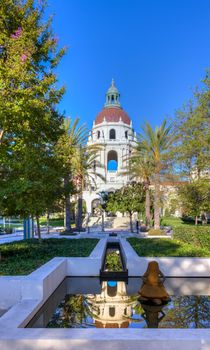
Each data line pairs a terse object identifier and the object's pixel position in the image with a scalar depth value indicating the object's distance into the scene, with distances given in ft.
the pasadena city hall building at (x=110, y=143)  192.65
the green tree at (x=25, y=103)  31.94
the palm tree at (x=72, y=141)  67.65
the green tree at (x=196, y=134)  55.21
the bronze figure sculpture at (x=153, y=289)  27.81
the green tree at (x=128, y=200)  110.95
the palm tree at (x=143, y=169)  103.19
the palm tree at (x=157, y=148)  91.81
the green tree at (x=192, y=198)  71.68
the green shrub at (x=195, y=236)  55.21
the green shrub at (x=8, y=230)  95.05
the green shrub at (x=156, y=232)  86.63
